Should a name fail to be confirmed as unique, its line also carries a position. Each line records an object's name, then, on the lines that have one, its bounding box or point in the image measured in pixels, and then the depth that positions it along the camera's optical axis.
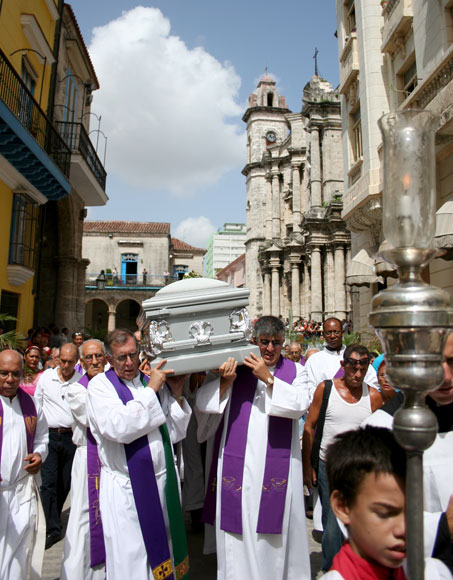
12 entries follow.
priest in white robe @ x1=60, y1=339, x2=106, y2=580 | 3.51
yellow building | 9.92
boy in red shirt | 1.52
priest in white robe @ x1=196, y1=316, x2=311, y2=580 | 3.30
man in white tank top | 4.14
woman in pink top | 6.46
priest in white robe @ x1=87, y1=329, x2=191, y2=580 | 3.11
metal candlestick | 1.35
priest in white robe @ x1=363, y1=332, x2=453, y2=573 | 1.93
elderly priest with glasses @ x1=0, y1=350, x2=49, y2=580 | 3.34
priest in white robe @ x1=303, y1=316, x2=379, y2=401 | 5.76
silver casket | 3.11
